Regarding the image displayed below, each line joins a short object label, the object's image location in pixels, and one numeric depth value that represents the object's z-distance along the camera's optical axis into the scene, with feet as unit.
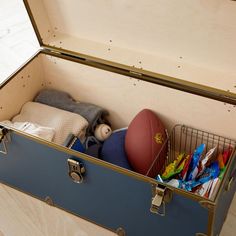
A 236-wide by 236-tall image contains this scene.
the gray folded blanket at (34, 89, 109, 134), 4.98
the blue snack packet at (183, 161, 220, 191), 4.00
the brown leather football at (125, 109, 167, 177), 4.40
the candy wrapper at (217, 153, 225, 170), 4.12
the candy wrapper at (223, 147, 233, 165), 4.18
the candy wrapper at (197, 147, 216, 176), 4.18
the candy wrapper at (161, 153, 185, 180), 4.31
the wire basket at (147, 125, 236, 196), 4.42
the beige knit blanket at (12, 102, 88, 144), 4.79
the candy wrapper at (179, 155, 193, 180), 4.22
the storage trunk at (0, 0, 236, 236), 3.58
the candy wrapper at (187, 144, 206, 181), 4.18
